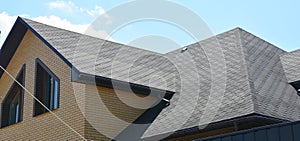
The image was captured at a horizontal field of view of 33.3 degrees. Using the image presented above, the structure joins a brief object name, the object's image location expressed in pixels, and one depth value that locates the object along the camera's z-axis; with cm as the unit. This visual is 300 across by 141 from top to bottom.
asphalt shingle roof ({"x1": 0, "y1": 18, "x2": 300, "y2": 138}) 1242
